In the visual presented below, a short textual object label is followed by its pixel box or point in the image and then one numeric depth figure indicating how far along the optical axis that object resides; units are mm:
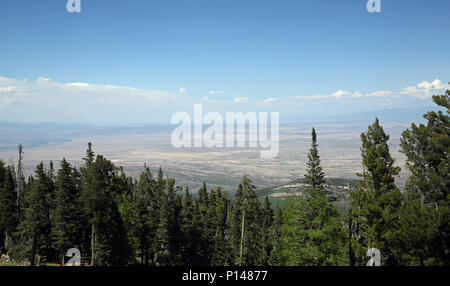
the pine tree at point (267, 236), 41875
